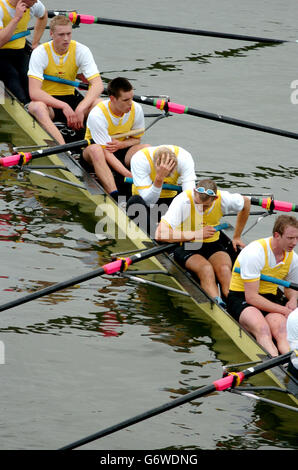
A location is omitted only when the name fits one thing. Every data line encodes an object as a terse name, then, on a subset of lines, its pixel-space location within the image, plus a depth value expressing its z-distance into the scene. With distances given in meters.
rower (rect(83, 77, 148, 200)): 22.39
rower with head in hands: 20.20
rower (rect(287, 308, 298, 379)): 15.73
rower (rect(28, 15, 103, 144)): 24.28
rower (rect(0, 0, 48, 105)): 25.83
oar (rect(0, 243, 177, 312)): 17.20
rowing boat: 17.30
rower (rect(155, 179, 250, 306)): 18.80
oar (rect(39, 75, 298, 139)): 23.67
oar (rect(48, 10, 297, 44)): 27.37
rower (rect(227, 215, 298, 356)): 17.23
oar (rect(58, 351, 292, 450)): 14.24
